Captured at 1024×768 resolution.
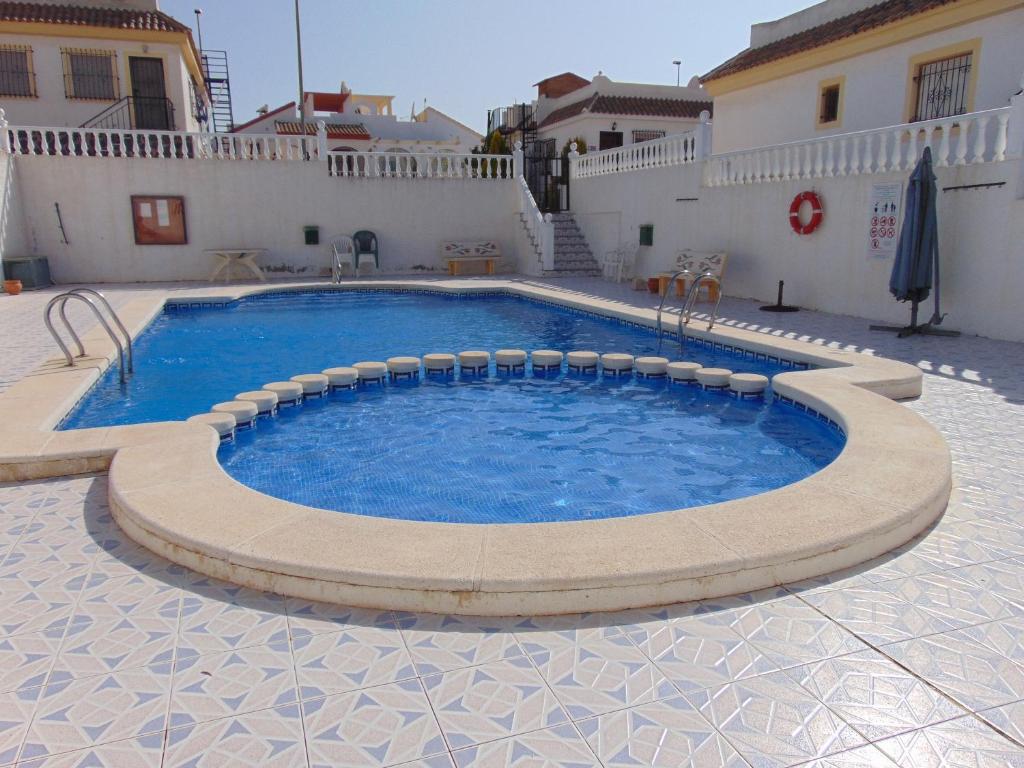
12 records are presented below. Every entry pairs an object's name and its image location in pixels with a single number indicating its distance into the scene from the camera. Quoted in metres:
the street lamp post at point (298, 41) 30.91
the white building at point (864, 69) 13.01
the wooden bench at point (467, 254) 19.81
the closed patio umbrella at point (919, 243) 9.44
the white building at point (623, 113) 27.50
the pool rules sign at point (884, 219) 10.58
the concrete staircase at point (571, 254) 19.19
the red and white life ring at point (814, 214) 11.91
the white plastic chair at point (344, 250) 19.11
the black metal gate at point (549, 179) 21.88
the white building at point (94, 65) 20.22
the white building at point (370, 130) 35.22
